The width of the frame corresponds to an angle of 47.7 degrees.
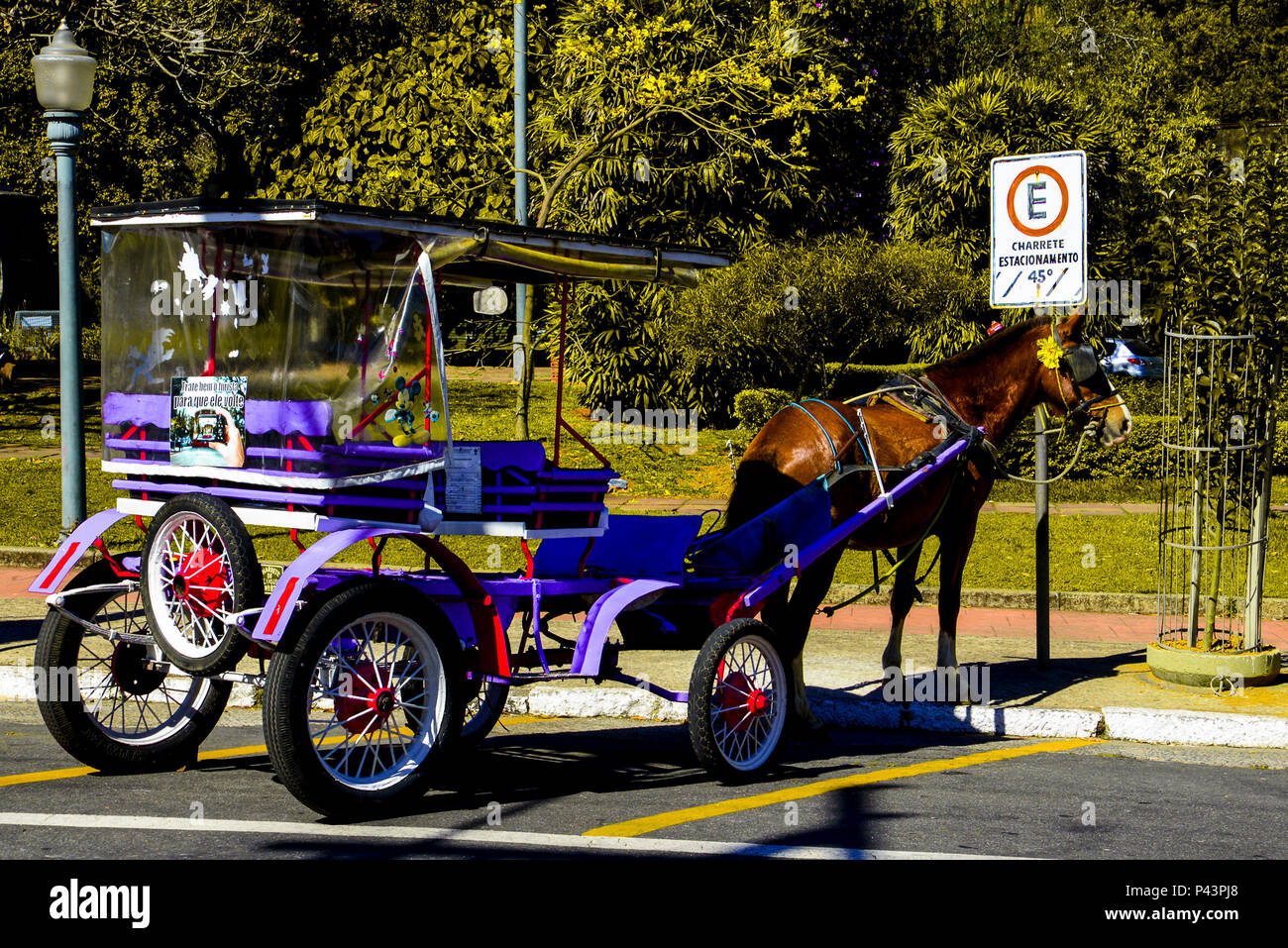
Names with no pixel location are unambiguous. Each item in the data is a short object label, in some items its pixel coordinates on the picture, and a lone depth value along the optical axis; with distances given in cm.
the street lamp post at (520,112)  1628
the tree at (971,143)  2478
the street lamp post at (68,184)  1084
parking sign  916
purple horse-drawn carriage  605
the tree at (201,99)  2425
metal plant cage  916
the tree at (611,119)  1900
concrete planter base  893
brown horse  809
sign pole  942
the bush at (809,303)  1916
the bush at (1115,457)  1988
